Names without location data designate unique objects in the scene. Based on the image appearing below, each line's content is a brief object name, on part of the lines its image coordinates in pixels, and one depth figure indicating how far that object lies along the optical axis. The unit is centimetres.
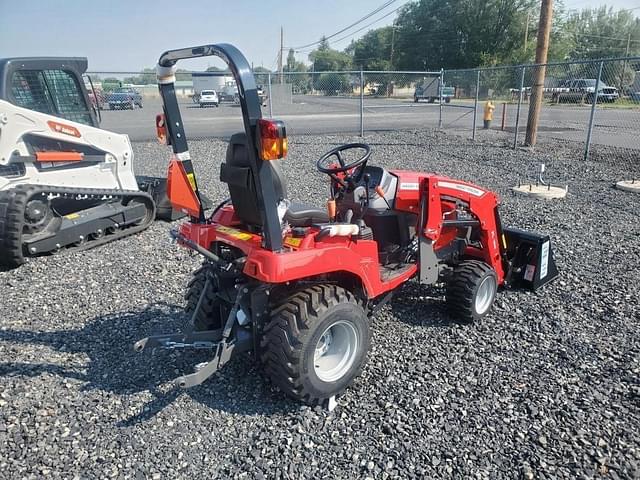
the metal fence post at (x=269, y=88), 1362
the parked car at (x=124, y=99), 2039
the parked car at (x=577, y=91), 1729
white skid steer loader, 537
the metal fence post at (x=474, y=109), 1374
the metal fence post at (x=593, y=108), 1002
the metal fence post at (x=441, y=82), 1609
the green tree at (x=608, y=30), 6631
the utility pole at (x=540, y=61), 1184
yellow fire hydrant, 1722
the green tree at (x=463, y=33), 4834
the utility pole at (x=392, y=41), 5866
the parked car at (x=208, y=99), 2701
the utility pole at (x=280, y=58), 4989
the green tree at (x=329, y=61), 2606
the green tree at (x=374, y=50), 6225
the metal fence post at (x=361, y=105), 1417
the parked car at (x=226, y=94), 2469
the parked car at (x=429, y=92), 2292
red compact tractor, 276
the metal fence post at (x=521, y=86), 1222
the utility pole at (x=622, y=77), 1588
